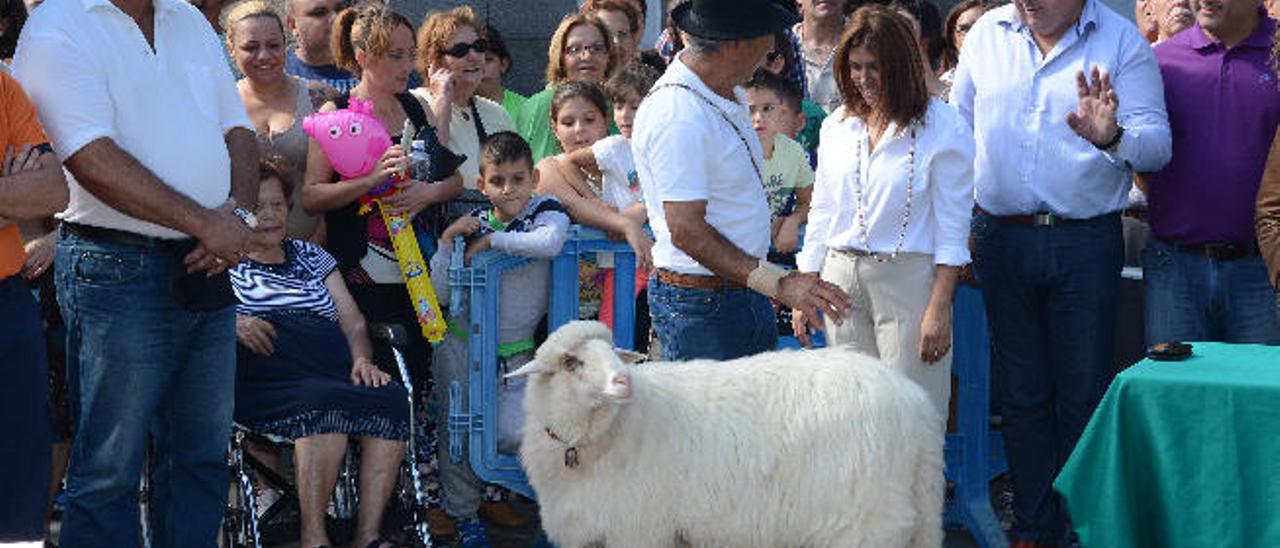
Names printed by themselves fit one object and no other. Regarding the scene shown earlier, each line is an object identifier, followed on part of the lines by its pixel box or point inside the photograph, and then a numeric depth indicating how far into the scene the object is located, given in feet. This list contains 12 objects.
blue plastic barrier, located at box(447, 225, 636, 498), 23.17
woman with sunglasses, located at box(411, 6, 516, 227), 26.58
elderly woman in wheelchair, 22.49
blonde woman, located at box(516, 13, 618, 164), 28.76
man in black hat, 18.95
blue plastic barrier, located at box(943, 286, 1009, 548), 24.31
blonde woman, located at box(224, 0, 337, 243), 25.26
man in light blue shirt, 22.88
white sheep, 19.57
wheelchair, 22.40
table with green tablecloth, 17.35
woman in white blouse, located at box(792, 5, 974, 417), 21.53
